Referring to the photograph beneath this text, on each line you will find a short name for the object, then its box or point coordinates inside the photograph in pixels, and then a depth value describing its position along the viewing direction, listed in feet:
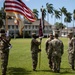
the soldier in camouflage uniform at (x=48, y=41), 29.03
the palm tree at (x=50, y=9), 296.67
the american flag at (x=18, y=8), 28.37
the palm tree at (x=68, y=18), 302.11
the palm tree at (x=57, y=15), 295.07
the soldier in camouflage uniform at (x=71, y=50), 28.90
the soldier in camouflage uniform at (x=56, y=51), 27.06
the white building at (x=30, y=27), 278.07
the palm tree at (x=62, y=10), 308.91
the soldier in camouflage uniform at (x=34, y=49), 28.27
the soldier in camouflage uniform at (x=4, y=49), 25.04
